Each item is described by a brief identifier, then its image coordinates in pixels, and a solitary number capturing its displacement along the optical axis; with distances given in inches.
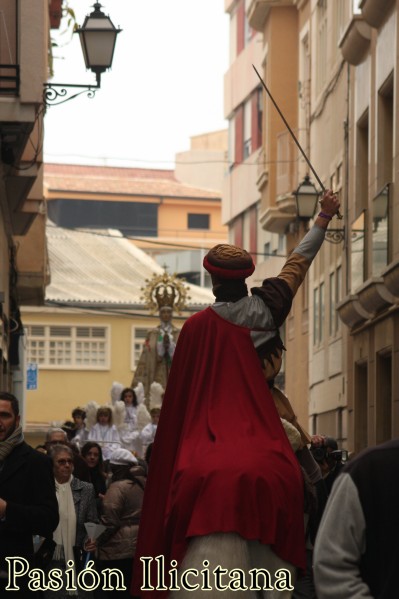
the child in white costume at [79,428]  947.9
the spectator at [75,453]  588.4
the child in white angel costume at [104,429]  941.2
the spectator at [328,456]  500.7
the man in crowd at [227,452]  271.9
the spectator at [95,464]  679.7
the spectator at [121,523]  504.7
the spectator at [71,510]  483.8
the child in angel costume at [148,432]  903.7
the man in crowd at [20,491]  327.6
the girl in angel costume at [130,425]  919.0
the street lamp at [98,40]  717.9
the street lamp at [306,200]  948.0
